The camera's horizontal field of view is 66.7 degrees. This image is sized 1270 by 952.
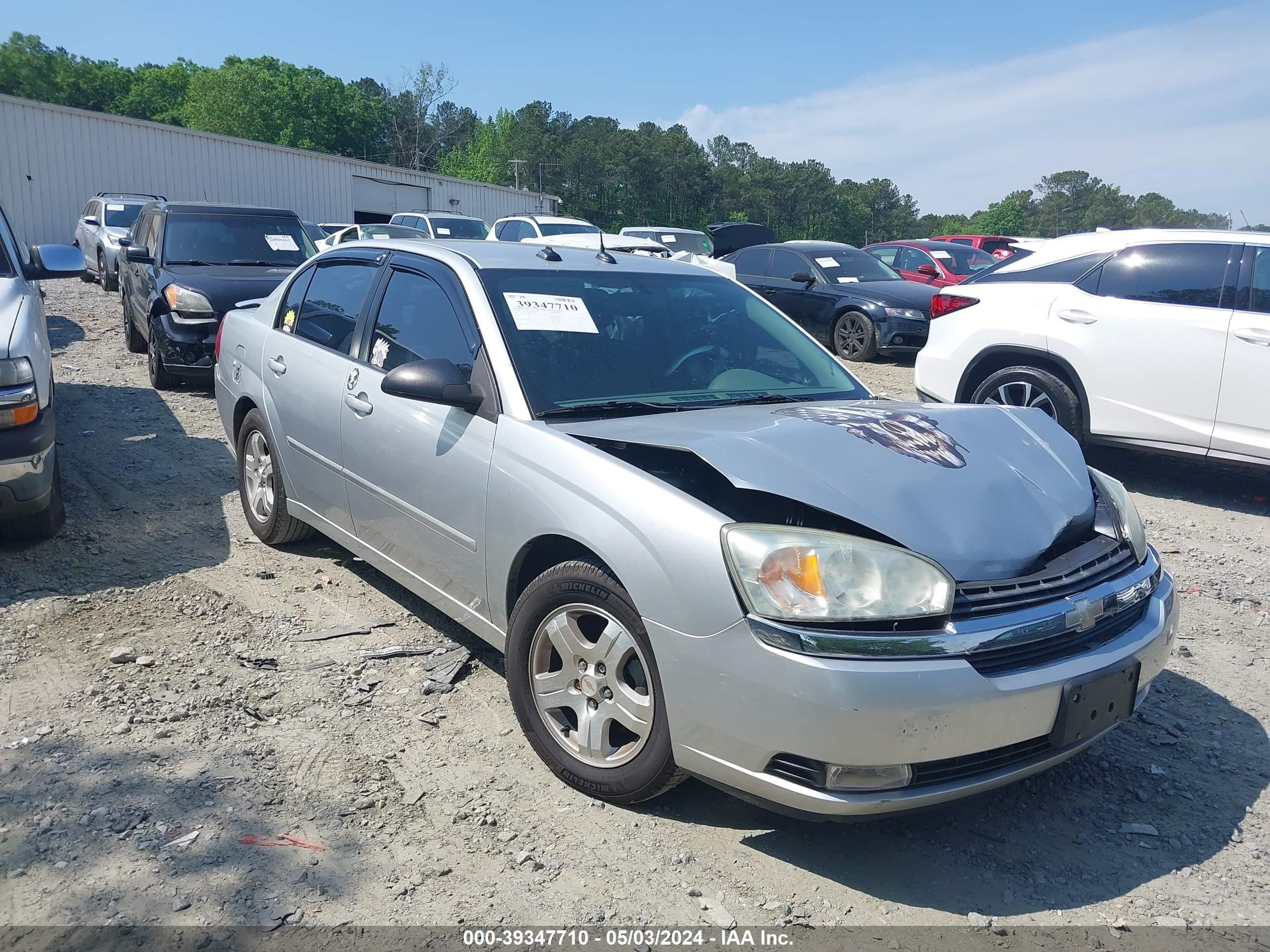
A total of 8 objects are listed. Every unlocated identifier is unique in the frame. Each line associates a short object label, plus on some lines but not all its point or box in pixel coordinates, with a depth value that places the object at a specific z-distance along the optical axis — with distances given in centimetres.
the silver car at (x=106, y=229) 1719
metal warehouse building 2542
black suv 889
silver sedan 244
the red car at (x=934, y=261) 1658
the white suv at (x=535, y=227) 1869
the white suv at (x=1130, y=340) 623
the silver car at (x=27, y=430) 459
